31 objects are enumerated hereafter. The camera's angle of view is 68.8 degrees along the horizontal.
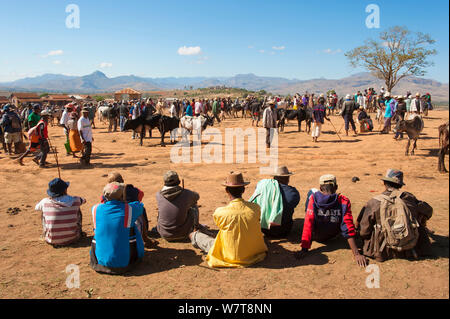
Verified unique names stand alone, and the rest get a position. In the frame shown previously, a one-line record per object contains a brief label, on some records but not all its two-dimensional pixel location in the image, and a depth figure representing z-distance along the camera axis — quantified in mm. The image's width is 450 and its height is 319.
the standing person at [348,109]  14664
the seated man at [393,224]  4016
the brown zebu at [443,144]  8461
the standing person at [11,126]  11327
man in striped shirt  4797
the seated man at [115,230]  3998
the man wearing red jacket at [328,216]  4305
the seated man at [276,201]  4832
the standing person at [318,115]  13781
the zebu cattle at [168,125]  14625
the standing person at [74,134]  10516
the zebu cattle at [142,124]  14328
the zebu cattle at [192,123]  15133
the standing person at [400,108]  12953
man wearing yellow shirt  4074
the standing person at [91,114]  20462
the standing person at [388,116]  15133
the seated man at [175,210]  4723
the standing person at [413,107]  15098
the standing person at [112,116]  19525
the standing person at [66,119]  12039
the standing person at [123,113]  17364
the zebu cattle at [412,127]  10922
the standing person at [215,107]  25288
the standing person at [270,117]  12500
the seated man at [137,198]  4527
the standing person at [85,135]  10156
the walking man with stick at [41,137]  9680
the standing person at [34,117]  10392
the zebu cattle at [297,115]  17312
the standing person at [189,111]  17636
